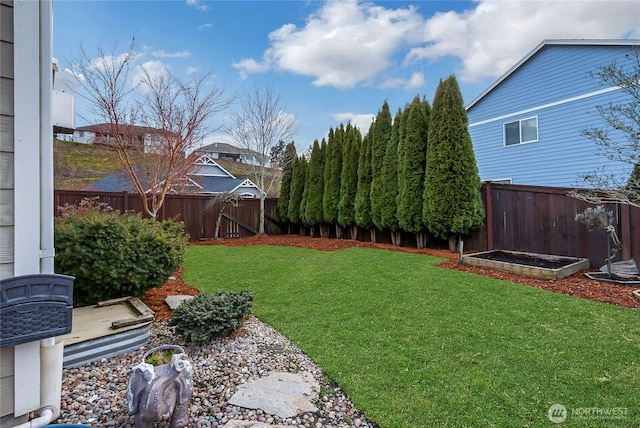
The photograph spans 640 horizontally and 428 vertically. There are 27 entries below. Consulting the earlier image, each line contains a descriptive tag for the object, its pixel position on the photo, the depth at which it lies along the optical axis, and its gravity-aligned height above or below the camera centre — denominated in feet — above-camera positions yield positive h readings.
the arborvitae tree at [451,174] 23.76 +3.21
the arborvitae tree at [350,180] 33.83 +3.92
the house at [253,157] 40.73 +7.81
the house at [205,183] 47.29 +6.83
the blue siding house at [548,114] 30.30 +10.91
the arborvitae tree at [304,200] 38.86 +2.18
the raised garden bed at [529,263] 15.84 -2.62
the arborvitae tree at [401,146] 28.07 +6.23
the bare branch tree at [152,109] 25.58 +9.57
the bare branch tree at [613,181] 13.51 +1.97
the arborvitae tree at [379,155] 30.09 +6.02
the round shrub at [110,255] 10.74 -1.25
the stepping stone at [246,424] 5.72 -3.69
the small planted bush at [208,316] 8.92 -2.78
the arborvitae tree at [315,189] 37.63 +3.43
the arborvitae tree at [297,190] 40.47 +3.54
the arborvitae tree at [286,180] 42.11 +5.00
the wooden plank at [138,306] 9.75 -2.77
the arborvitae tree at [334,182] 35.70 +3.98
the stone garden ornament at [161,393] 5.15 -2.86
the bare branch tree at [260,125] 39.68 +11.84
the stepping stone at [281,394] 6.28 -3.69
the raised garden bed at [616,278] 14.23 -2.95
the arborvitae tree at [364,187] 31.59 +2.99
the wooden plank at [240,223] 38.43 -0.53
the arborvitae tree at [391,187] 28.99 +2.79
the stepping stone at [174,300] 12.20 -3.17
